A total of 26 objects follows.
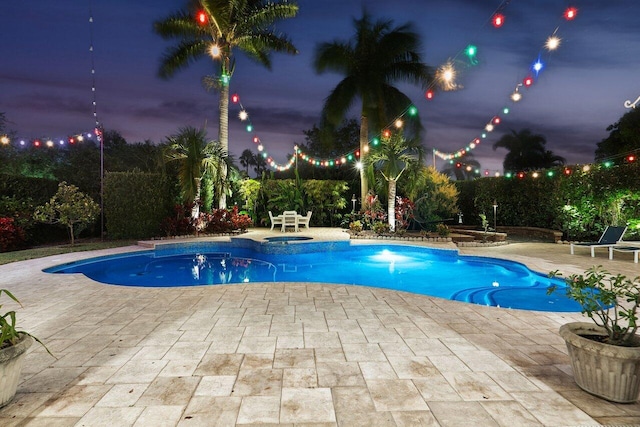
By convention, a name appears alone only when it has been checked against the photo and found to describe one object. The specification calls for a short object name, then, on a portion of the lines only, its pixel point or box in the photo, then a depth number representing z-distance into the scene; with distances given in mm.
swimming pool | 6770
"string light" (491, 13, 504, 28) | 6824
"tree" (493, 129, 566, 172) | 34031
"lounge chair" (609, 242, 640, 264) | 8212
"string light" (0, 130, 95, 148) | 10820
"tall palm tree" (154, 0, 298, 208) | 14234
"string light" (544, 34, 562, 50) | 6984
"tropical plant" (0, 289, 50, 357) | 2253
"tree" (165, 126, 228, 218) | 12367
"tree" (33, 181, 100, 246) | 10417
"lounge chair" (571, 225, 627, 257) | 9031
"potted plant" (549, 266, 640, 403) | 2318
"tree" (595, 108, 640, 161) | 18953
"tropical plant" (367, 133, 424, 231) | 13117
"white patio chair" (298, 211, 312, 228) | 14700
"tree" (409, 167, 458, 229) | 14742
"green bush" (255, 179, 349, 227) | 16281
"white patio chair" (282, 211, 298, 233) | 14016
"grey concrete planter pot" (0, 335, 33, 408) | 2256
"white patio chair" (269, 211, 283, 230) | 14352
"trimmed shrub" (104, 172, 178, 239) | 12133
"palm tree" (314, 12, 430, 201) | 15232
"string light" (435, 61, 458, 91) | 8625
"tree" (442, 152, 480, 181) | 43844
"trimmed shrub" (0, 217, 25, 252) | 9930
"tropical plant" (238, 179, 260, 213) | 16453
